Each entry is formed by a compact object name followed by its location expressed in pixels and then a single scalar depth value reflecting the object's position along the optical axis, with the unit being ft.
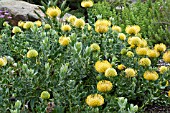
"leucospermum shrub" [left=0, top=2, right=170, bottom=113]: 8.56
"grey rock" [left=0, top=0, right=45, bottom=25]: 20.18
